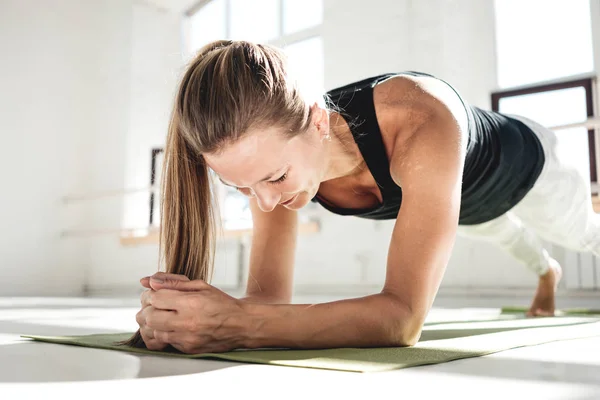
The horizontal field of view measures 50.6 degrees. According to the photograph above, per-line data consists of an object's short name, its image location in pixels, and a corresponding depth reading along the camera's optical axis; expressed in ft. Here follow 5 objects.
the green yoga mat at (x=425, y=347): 2.97
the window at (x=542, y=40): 13.33
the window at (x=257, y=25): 17.06
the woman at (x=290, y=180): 3.29
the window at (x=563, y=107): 12.92
